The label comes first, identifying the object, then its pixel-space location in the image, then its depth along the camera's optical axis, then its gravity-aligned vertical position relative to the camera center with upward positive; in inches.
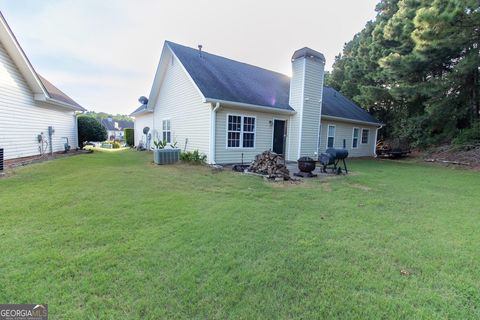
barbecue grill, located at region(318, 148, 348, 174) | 316.8 -18.1
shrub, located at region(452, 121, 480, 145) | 482.6 +23.4
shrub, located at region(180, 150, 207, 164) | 374.0 -31.5
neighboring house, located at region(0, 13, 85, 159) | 319.6 +41.7
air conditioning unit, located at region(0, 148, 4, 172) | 250.8 -28.3
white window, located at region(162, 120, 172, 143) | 496.1 +12.4
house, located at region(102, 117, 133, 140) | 2158.1 +91.5
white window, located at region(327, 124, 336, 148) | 528.1 +14.7
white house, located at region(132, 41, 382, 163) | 370.9 +55.2
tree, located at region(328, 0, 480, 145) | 414.9 +185.5
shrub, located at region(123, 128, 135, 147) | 824.9 -5.4
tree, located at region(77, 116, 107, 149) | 578.2 +8.9
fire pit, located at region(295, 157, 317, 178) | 298.2 -32.3
